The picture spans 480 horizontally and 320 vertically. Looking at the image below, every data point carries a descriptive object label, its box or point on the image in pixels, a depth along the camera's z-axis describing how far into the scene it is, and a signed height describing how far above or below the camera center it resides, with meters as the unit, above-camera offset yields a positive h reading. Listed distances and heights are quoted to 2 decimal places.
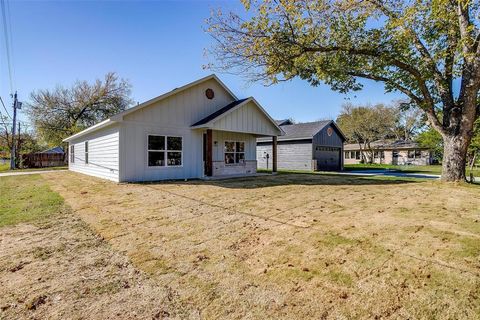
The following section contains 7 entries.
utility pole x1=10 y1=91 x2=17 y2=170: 23.30 +2.57
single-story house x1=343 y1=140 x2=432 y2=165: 33.94 +0.44
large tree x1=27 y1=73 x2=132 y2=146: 29.61 +6.32
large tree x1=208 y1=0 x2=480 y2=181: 9.30 +4.28
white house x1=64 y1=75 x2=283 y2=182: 10.65 +1.03
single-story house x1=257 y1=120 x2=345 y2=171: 21.78 +0.82
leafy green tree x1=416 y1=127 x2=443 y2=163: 23.23 +1.57
